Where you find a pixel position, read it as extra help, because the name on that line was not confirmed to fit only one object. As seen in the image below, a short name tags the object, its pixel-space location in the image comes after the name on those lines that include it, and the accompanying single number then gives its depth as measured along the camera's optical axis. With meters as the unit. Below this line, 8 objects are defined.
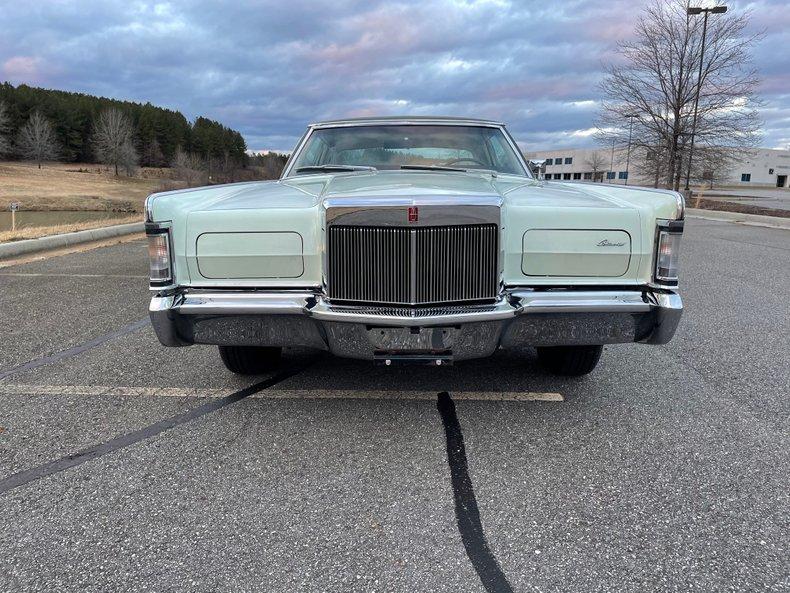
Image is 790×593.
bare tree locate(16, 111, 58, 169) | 88.00
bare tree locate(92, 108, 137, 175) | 85.56
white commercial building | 82.03
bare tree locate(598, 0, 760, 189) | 20.84
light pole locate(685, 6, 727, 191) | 19.98
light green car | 2.71
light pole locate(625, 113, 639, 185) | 22.07
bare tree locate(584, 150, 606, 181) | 78.56
